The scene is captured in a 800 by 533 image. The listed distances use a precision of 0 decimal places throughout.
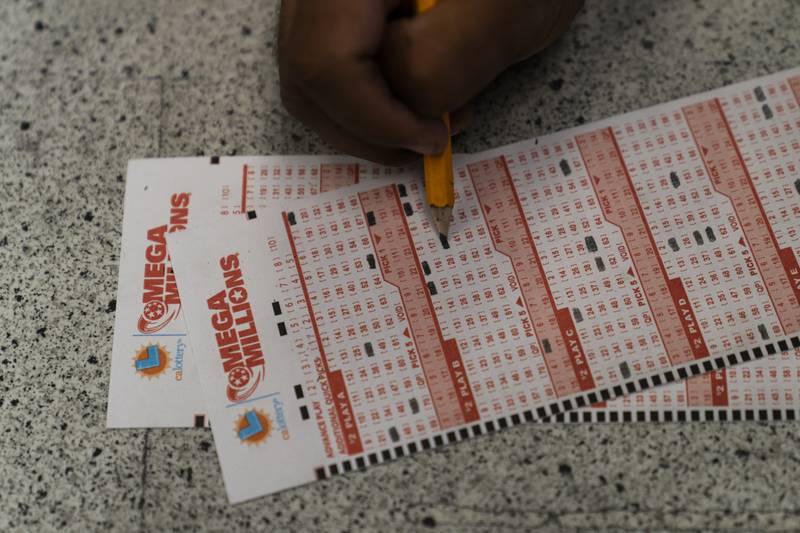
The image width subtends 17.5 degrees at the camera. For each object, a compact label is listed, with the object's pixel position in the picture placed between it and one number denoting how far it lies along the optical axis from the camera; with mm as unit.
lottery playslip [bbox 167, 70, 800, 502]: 743
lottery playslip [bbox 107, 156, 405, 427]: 749
